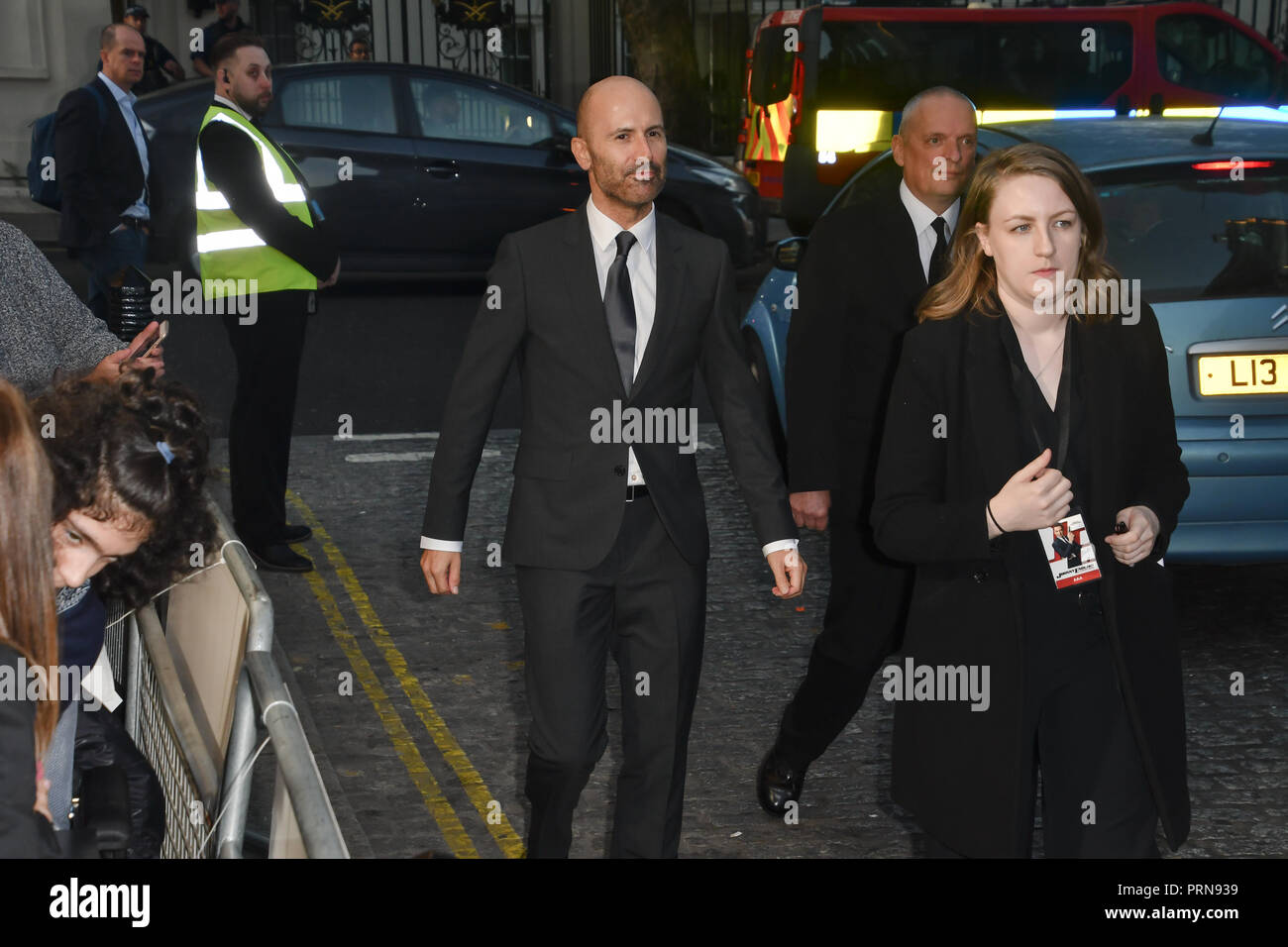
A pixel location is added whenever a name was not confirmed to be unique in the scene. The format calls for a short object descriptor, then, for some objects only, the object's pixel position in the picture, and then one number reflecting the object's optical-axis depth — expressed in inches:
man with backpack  355.9
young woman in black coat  132.2
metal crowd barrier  104.0
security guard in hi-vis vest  274.4
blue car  228.1
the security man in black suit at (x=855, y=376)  189.8
